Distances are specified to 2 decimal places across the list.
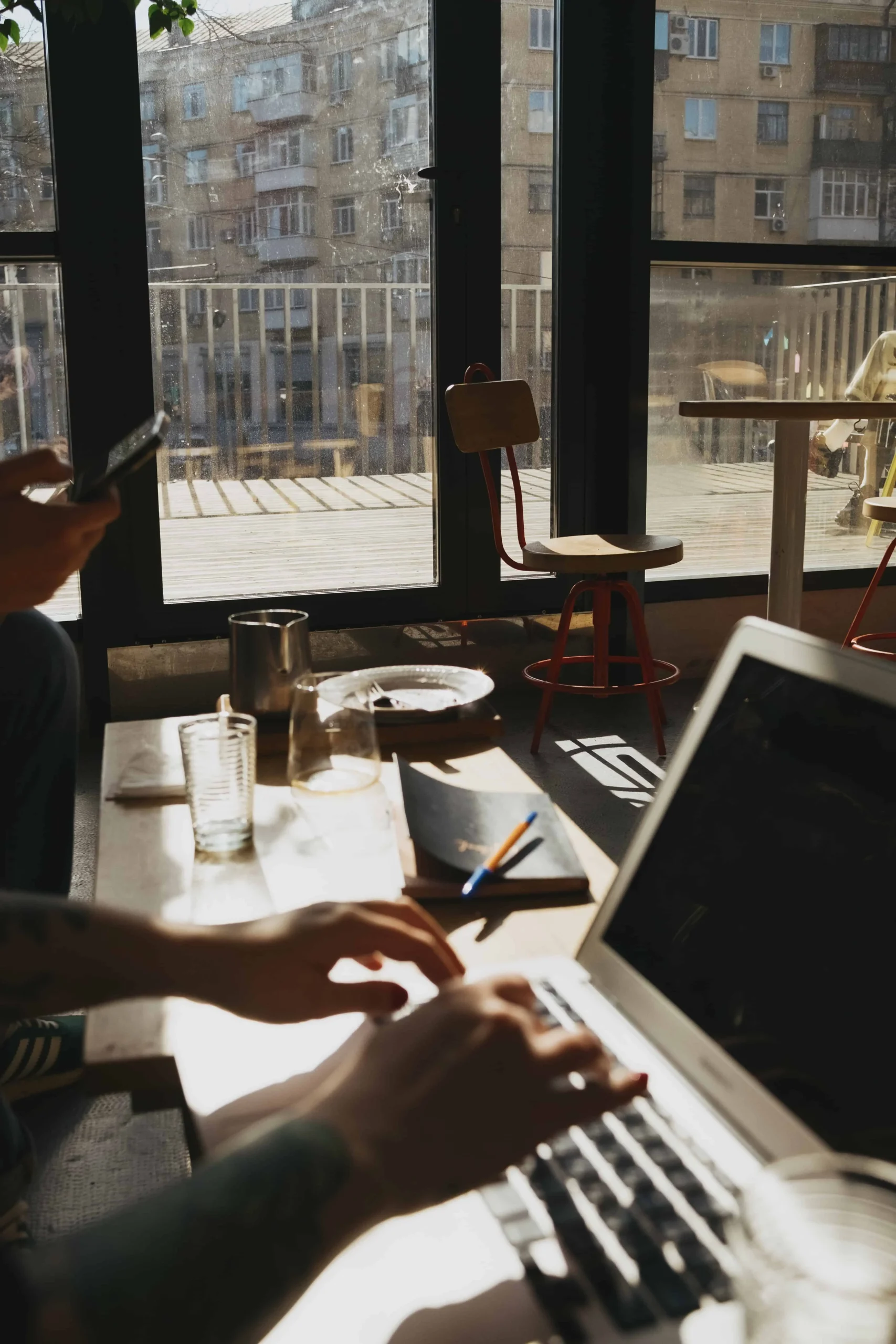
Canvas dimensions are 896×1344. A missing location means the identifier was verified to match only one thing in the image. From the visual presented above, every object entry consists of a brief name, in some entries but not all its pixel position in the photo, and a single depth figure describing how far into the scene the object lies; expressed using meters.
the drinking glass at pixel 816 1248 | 0.37
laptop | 0.54
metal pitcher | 1.49
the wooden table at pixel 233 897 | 0.78
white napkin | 1.35
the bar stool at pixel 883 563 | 3.41
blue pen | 1.05
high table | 3.13
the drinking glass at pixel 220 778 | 1.15
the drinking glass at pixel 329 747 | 1.12
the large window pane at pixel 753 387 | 3.97
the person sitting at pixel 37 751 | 1.89
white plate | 1.55
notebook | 1.06
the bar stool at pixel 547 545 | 3.29
